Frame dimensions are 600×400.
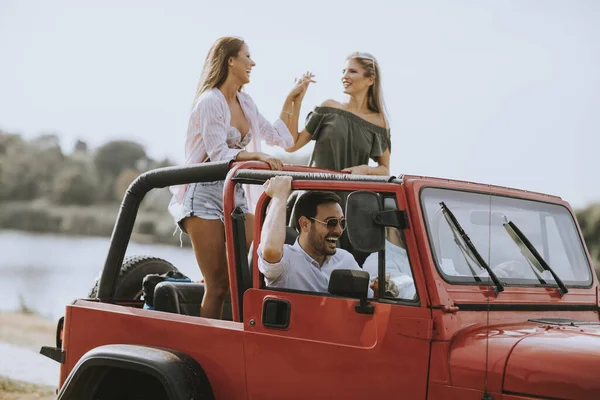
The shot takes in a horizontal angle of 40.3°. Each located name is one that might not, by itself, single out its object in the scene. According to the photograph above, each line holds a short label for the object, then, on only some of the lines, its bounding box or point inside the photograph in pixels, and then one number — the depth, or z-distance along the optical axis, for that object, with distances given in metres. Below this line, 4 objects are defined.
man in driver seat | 3.74
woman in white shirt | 4.43
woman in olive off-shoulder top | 5.66
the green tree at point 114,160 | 46.16
